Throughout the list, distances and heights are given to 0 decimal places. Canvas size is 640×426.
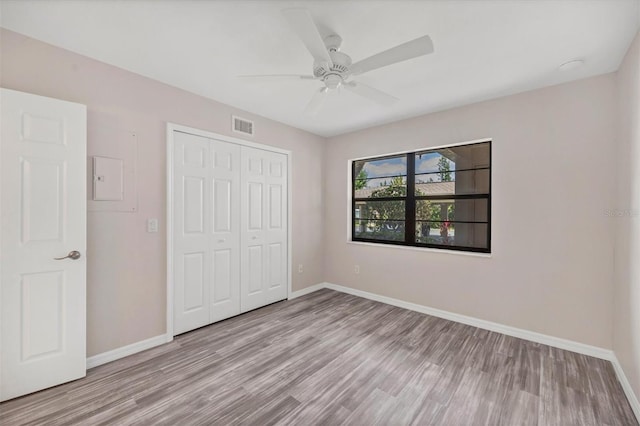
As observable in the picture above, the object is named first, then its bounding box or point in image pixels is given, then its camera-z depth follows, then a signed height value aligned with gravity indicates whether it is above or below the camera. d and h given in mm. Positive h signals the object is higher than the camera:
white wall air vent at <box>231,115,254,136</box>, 3290 +1125
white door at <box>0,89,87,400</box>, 1828 -252
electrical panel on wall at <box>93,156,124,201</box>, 2270 +285
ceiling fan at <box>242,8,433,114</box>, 1443 +1038
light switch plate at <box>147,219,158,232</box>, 2598 -149
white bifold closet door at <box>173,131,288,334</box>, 2869 -235
